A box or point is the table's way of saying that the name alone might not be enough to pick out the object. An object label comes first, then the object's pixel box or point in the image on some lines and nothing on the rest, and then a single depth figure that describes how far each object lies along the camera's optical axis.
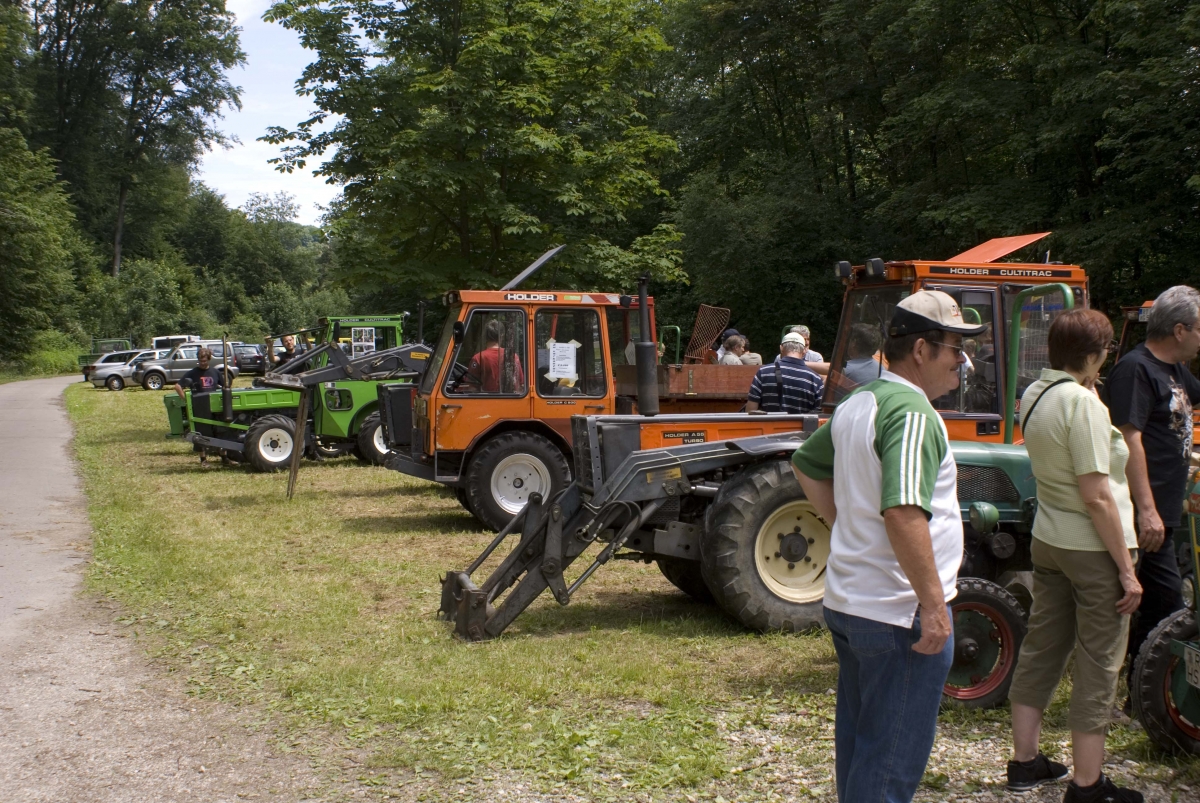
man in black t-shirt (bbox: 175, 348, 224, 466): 18.23
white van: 48.78
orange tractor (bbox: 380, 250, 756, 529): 11.01
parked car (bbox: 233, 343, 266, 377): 44.91
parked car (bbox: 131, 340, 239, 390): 41.78
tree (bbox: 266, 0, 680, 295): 18.97
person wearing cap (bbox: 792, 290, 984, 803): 2.86
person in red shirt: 11.13
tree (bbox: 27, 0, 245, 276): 66.00
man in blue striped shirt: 8.31
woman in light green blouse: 3.93
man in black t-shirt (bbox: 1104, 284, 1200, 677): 4.43
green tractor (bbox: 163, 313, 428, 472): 16.48
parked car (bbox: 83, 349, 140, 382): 43.09
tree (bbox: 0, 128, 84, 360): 44.72
